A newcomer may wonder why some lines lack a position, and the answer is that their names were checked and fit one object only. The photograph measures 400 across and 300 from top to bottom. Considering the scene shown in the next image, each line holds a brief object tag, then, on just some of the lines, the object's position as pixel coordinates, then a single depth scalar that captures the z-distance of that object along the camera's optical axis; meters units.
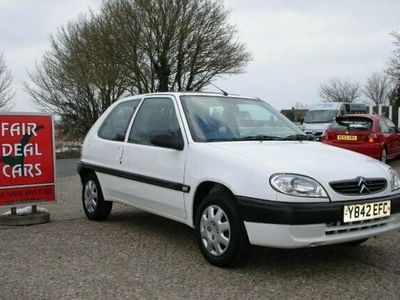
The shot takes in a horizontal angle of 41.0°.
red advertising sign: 6.84
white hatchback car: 4.24
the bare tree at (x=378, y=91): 70.78
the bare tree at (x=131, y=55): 30.47
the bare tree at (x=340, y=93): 72.88
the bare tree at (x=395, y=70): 34.09
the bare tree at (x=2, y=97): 30.55
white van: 21.61
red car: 13.53
